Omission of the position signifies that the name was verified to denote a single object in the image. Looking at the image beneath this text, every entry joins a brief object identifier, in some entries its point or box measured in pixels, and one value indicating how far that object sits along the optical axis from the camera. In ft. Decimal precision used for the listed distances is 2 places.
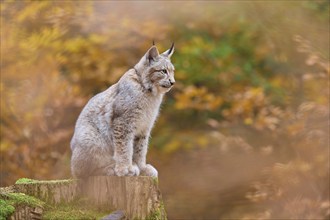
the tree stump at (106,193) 33.81
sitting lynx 36.94
